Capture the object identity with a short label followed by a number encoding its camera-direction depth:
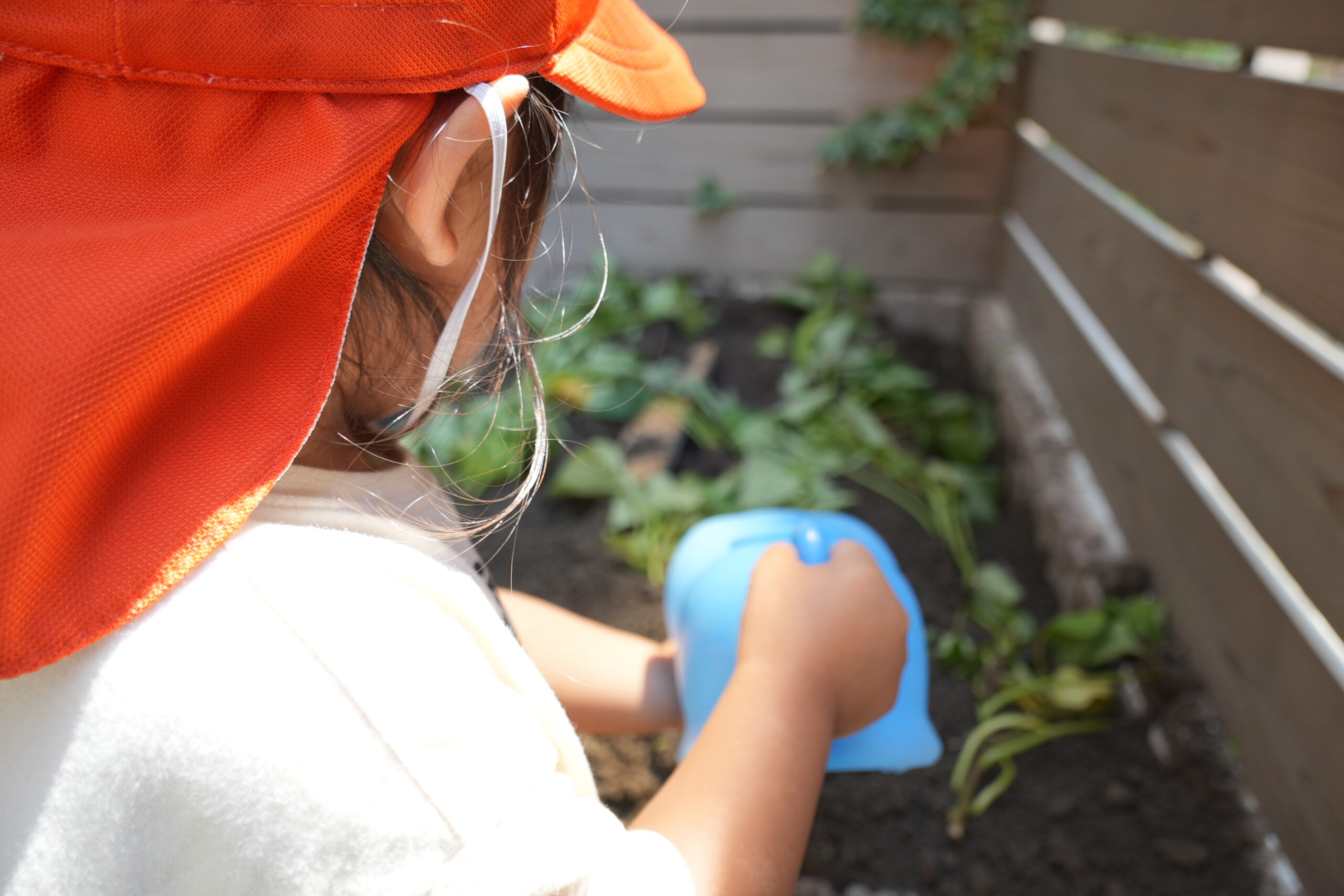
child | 0.43
